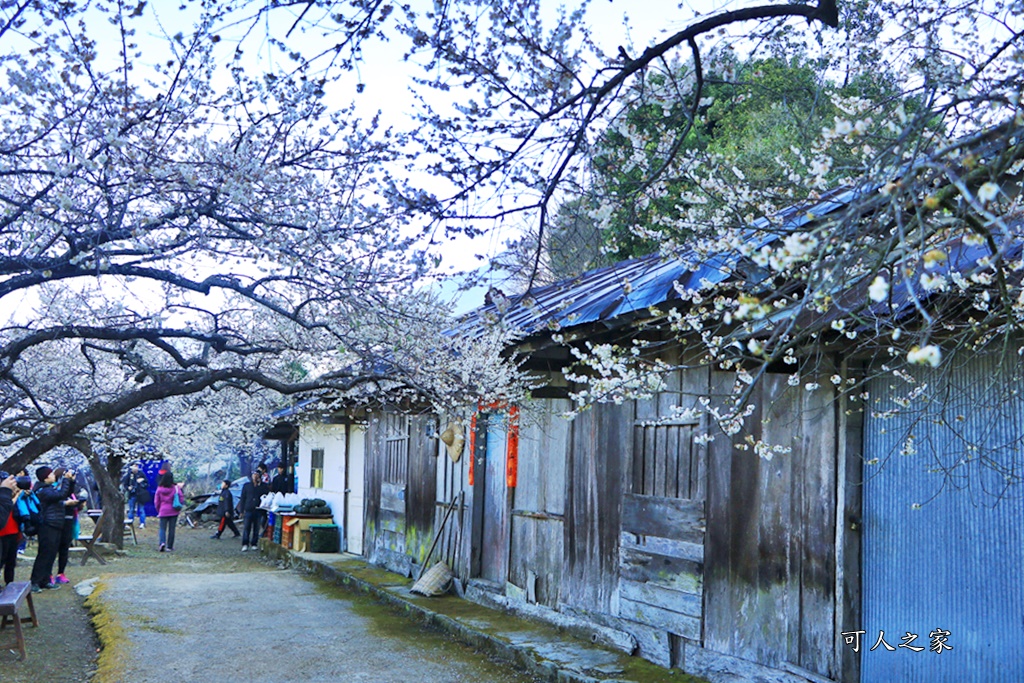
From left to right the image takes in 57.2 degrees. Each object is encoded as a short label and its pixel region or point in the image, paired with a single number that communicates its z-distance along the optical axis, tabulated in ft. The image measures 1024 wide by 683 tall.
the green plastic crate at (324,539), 60.18
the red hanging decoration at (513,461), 37.06
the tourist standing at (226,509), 82.74
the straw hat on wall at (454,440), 41.57
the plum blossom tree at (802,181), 9.59
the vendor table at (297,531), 61.11
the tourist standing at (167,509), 68.03
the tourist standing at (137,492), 86.33
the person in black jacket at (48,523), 44.39
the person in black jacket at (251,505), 71.97
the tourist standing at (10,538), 38.48
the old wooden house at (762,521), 18.31
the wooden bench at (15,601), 28.91
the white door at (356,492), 60.03
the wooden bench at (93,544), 58.65
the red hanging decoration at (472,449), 40.73
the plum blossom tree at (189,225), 21.09
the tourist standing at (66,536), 47.60
